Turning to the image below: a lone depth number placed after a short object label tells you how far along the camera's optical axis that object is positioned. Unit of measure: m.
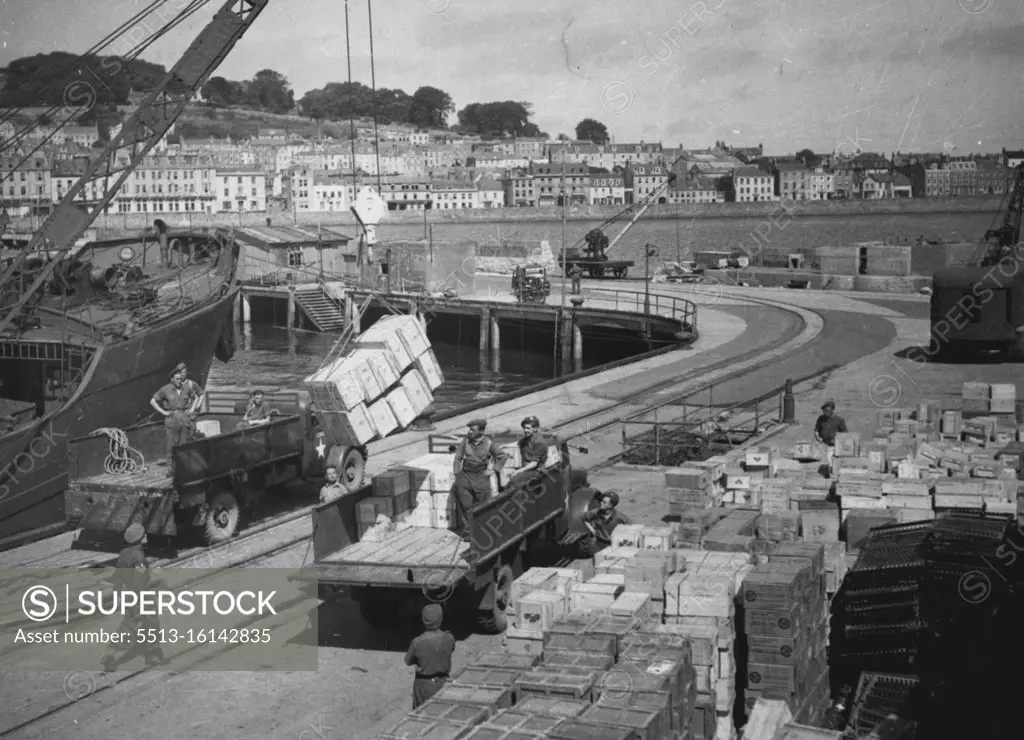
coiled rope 16.25
